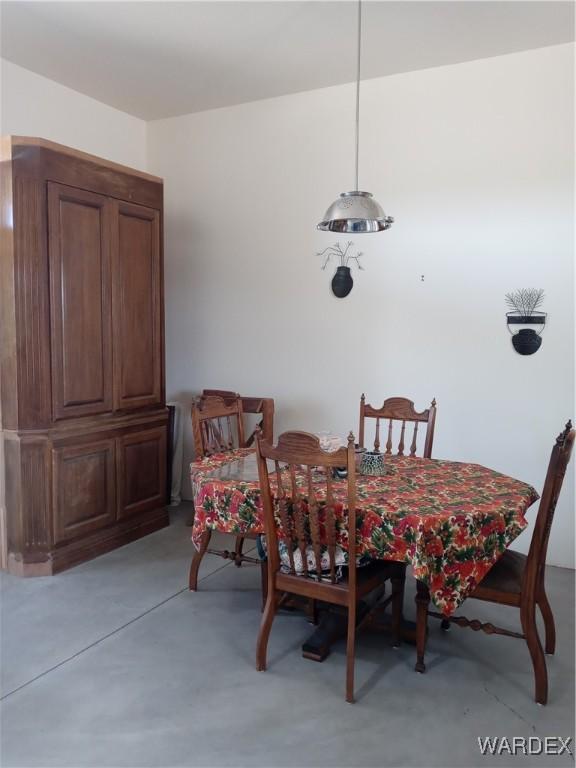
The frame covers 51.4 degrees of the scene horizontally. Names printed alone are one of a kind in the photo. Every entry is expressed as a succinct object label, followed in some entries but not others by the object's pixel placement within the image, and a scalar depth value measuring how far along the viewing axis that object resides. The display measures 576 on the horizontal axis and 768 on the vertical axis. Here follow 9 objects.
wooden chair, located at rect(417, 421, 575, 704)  2.20
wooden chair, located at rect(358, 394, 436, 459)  3.23
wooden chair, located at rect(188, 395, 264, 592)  3.17
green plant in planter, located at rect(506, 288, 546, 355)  3.53
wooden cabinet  3.19
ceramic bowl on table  2.68
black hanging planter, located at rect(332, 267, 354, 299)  4.04
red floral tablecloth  2.17
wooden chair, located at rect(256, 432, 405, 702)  2.15
